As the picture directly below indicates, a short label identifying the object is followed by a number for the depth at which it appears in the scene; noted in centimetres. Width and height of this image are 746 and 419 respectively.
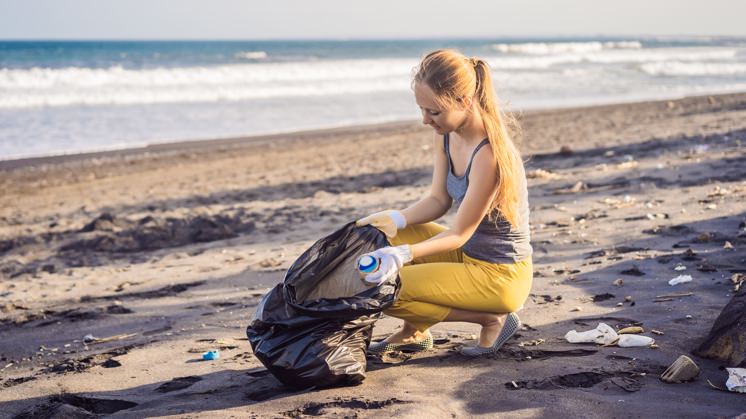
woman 342
